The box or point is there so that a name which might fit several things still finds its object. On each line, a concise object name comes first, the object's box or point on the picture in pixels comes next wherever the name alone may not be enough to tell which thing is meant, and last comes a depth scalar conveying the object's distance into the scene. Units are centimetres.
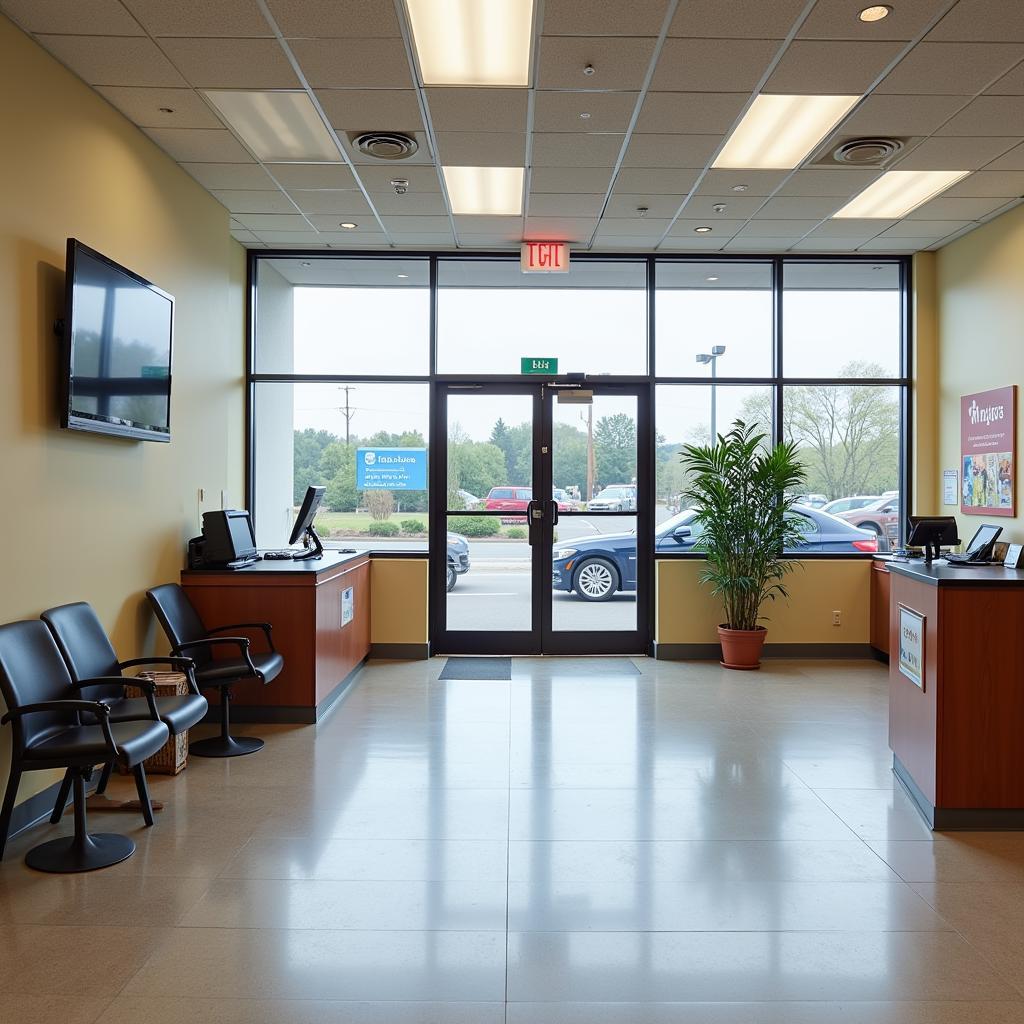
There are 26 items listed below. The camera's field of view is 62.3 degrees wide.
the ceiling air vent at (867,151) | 512
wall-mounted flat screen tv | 398
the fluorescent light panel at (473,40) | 377
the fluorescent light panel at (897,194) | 573
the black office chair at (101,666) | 378
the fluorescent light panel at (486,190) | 569
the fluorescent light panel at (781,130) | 464
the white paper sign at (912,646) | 396
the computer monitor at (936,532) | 607
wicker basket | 440
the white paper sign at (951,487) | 720
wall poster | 629
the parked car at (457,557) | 772
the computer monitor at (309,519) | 627
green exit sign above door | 768
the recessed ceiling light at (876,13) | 364
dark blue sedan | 773
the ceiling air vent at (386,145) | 505
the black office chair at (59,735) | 323
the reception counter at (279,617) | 542
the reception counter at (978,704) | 373
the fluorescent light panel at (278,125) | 458
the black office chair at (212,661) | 475
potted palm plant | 712
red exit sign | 727
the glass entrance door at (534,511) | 773
